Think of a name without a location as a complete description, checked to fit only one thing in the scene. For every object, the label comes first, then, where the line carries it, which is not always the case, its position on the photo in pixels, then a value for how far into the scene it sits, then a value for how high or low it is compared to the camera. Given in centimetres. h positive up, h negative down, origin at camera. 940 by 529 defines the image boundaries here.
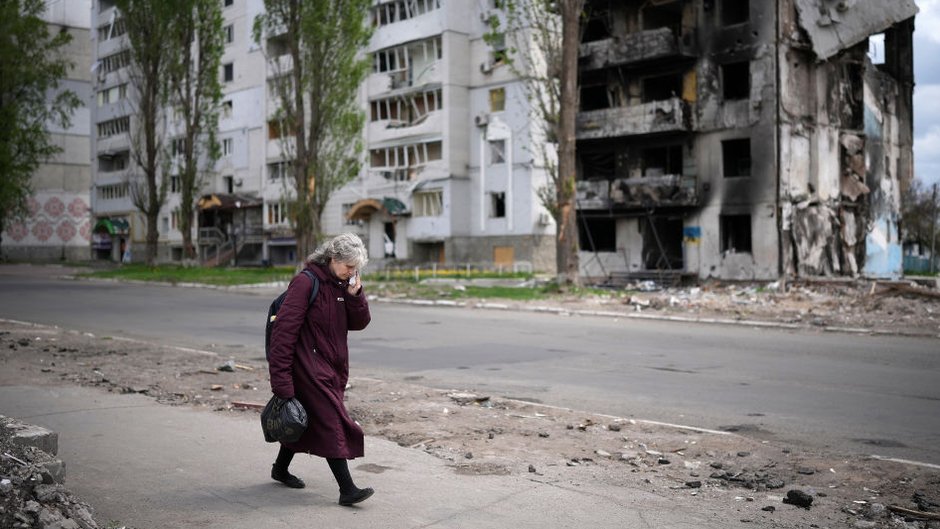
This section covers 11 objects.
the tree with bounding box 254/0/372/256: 3597 +774
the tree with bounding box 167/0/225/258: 4644 +1028
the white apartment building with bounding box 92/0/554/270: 4828 +606
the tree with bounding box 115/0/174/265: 4528 +1050
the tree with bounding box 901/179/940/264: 6756 +229
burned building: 3406 +482
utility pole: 5542 -43
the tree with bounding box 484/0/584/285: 2819 +400
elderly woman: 542 -59
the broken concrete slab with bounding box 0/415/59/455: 517 -106
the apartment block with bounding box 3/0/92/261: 7744 +770
